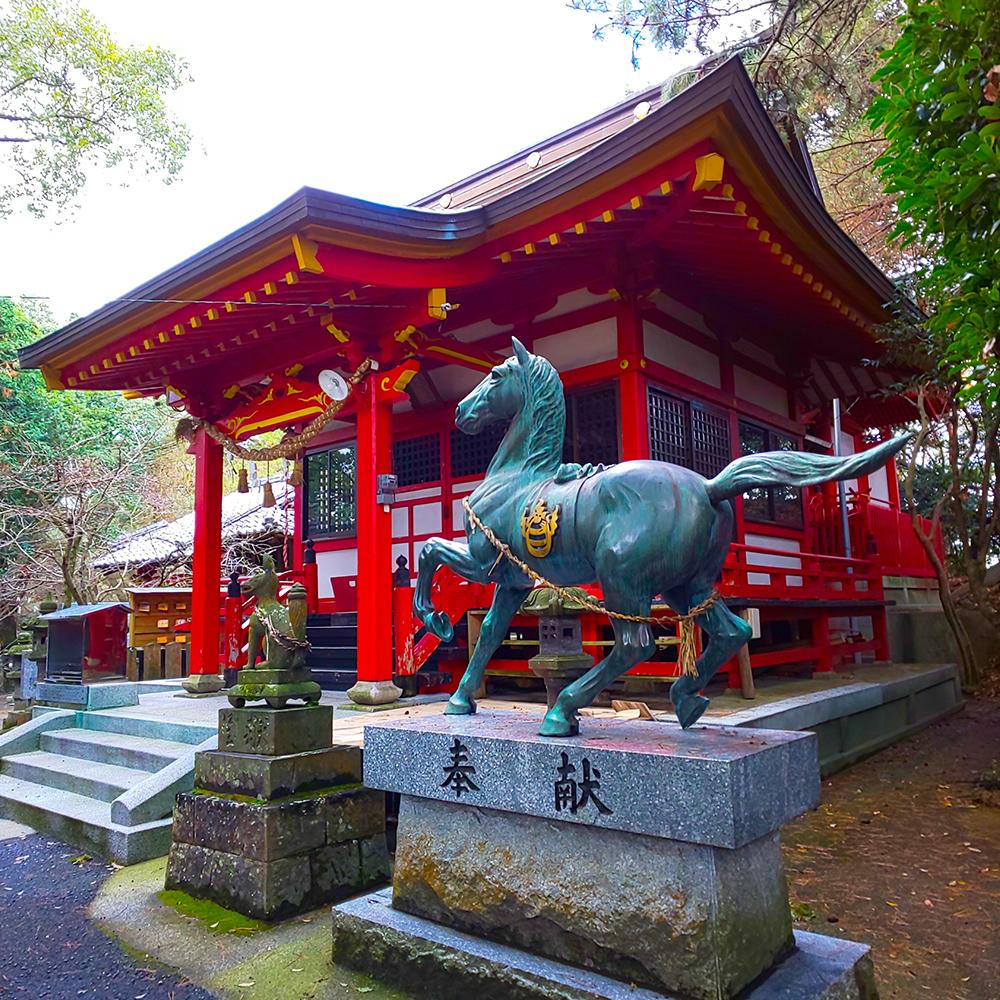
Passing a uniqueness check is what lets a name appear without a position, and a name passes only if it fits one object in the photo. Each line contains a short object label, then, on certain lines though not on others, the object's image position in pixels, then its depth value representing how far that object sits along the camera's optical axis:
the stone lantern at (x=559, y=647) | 3.73
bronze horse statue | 2.75
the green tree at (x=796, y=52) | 8.12
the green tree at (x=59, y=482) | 15.03
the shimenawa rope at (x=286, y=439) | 7.33
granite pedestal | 2.34
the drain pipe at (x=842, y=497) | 10.11
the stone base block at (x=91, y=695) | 7.62
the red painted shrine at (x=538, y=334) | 5.99
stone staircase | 5.08
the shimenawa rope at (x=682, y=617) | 2.83
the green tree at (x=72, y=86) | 16.20
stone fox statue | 4.47
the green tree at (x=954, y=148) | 3.08
